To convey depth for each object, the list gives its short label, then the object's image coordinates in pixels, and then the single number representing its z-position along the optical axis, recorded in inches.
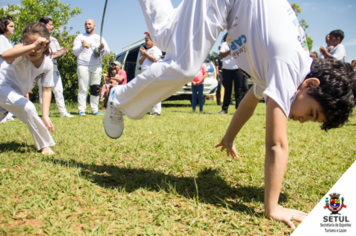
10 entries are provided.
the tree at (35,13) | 387.2
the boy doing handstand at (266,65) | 59.2
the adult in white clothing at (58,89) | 245.9
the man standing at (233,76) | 280.4
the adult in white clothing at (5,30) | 189.2
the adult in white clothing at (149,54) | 259.3
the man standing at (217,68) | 463.8
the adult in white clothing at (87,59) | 265.4
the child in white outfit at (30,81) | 107.0
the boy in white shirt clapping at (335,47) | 248.7
